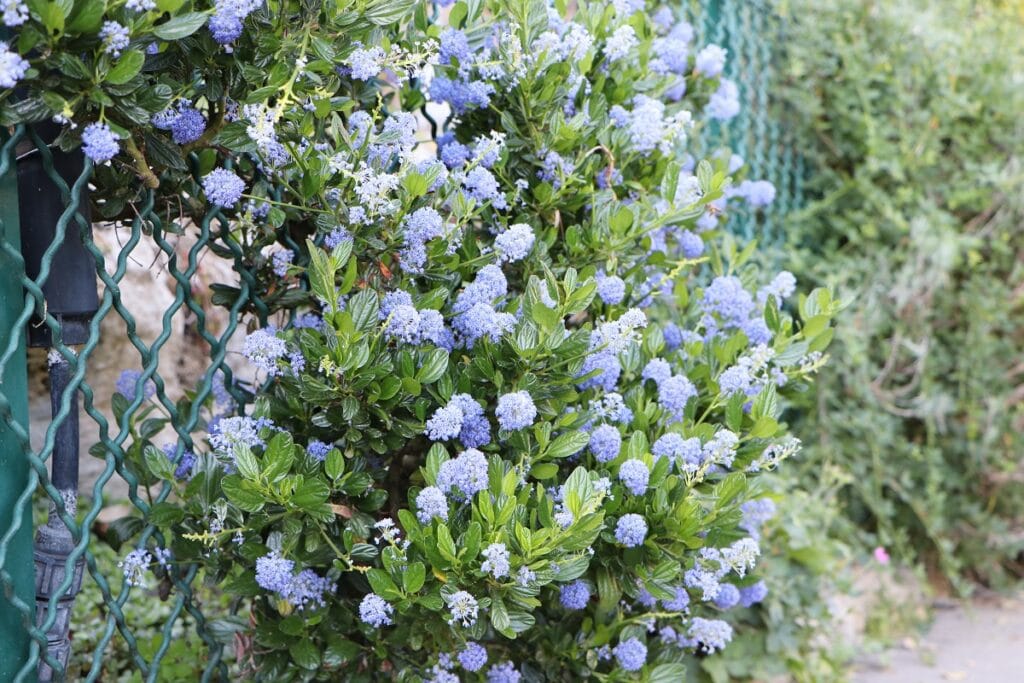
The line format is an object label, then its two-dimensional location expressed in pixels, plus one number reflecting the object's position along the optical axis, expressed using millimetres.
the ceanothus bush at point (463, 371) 1563
